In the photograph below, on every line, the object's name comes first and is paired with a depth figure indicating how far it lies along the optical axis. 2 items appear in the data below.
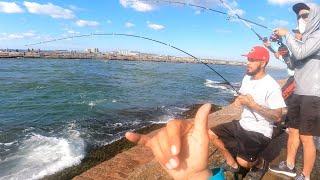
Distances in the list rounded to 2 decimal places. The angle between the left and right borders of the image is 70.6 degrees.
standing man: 2.87
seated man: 2.92
